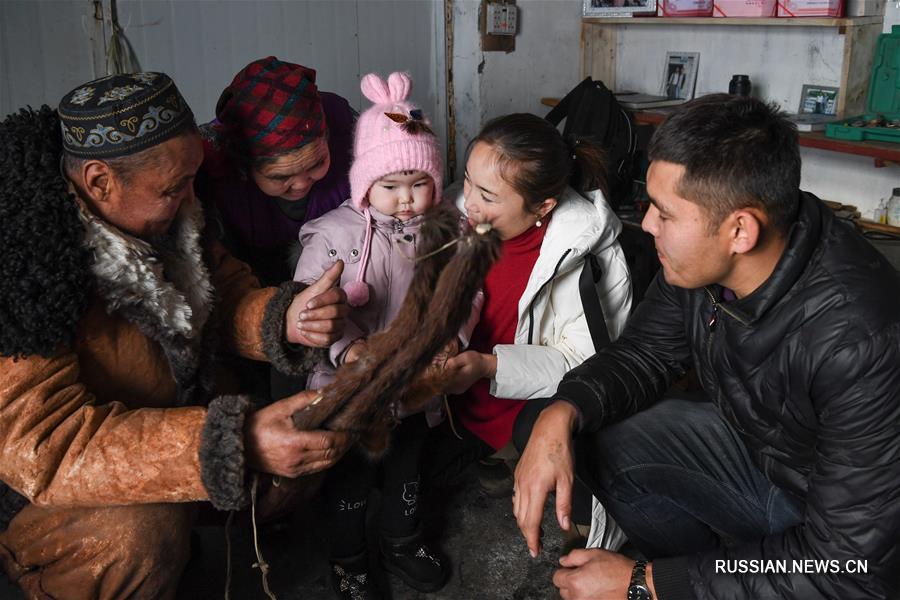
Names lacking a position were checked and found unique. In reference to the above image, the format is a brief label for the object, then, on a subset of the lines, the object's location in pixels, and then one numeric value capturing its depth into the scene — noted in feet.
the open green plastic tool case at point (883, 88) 11.32
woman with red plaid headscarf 6.89
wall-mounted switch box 14.26
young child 6.75
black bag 13.03
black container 13.08
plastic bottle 11.58
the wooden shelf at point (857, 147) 10.50
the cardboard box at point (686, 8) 13.28
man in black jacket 4.67
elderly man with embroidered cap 4.90
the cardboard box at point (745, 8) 12.26
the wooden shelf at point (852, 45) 11.63
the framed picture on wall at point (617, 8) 14.07
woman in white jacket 6.69
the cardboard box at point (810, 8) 11.48
